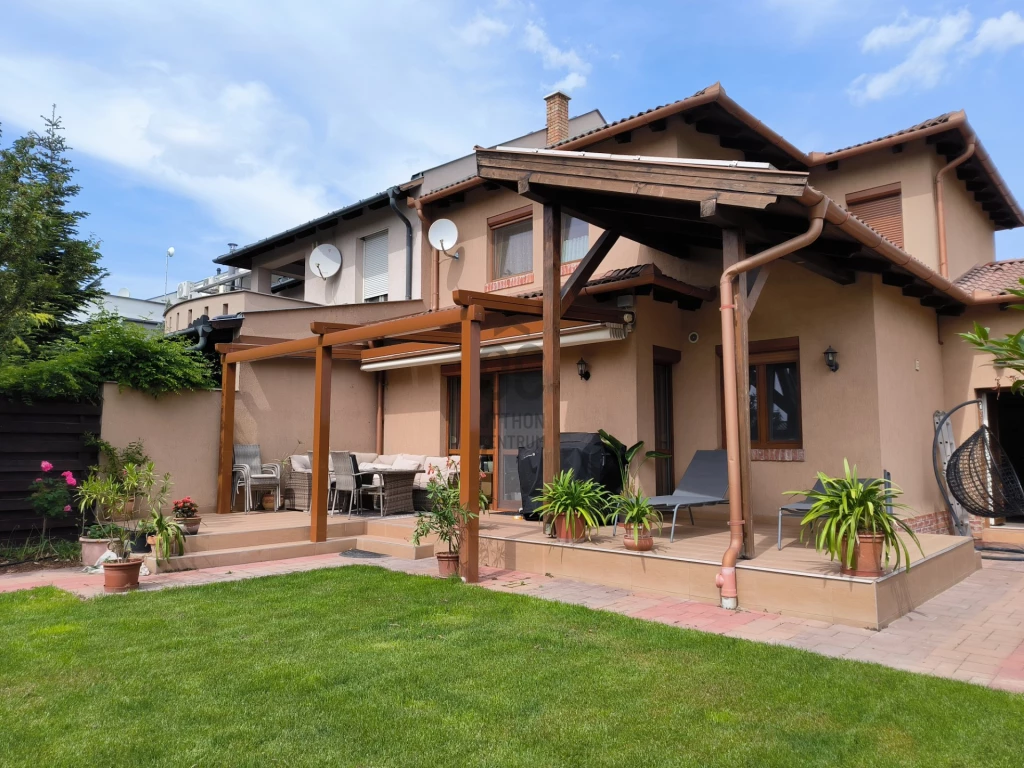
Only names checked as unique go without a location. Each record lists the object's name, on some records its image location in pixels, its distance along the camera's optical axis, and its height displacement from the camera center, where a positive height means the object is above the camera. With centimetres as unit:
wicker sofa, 1284 -36
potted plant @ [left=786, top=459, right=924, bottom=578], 639 -68
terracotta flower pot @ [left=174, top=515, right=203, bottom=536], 966 -97
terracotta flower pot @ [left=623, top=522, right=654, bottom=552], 787 -100
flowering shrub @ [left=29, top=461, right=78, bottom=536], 959 -58
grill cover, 1041 -15
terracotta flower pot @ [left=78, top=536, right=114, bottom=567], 921 -126
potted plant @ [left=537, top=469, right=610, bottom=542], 861 -64
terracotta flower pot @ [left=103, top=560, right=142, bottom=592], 774 -135
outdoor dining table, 1198 -63
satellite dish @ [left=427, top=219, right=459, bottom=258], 1478 +462
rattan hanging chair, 1054 -38
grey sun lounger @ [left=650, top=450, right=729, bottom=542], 870 -40
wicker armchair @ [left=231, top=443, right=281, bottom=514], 1289 -37
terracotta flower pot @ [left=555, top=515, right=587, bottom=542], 865 -93
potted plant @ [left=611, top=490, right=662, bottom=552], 783 -78
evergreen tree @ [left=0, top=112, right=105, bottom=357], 929 +302
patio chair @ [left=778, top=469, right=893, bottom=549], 815 -64
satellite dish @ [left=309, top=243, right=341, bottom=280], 1789 +488
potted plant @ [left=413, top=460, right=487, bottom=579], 838 -80
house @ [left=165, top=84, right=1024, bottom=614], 798 +221
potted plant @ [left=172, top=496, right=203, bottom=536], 968 -86
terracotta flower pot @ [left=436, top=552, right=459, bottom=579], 845 -133
